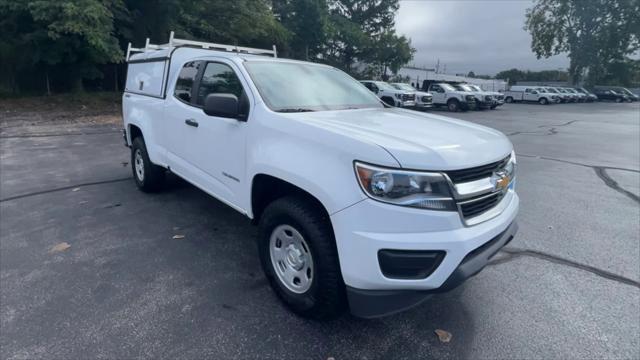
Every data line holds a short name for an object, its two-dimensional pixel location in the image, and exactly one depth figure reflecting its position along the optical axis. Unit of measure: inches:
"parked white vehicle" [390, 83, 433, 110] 870.4
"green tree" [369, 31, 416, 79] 1443.2
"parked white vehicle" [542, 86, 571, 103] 1519.4
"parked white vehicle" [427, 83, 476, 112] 914.7
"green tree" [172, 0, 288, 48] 734.5
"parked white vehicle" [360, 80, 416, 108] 819.4
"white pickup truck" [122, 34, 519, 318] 82.6
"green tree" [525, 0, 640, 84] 1731.1
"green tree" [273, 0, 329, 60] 1117.1
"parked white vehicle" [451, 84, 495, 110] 940.0
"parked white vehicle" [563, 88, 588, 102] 1652.2
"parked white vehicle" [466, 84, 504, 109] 983.6
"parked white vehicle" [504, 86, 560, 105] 1462.8
